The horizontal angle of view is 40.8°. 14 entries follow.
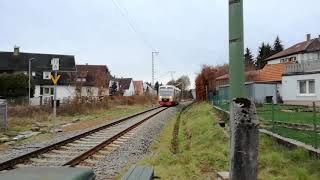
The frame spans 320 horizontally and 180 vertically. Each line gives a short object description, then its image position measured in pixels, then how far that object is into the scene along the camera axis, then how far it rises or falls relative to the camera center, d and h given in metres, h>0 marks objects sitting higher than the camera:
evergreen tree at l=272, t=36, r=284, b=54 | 114.59 +13.97
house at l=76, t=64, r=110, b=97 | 56.96 +3.22
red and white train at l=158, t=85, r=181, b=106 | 63.59 +0.57
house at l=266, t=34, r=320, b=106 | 36.22 +1.36
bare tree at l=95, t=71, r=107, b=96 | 60.50 +2.22
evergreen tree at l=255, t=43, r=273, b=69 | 112.44 +11.97
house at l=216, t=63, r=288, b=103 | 39.83 +1.27
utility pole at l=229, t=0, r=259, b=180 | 4.51 -0.20
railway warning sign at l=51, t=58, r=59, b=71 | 18.33 +1.52
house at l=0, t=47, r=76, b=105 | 77.88 +5.67
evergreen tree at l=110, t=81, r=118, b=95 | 90.59 +2.20
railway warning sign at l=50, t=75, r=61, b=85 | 18.36 +0.88
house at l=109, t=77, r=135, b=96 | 124.03 +4.20
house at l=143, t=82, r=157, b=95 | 167.32 +5.64
